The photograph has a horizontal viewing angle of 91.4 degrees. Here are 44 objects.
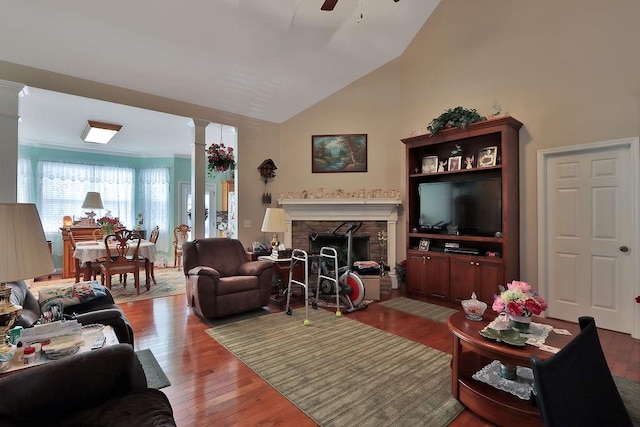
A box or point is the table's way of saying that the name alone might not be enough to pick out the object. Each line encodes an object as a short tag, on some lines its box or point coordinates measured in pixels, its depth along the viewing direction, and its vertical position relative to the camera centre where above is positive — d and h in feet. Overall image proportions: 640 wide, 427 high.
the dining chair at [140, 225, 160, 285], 17.03 -2.55
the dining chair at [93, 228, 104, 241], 20.47 -1.43
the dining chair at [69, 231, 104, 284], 15.60 -2.70
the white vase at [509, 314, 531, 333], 6.56 -2.34
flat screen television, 13.52 +0.30
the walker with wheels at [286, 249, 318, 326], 11.89 -2.55
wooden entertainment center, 12.94 -0.79
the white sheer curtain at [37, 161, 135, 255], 21.30 +1.67
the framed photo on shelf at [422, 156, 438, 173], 15.86 +2.50
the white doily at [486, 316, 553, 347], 6.21 -2.54
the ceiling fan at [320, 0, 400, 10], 9.40 +6.39
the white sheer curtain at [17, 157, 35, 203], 20.11 +2.13
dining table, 15.25 -2.06
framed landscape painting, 18.48 +3.57
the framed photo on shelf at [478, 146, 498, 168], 13.66 +2.49
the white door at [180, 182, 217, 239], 26.07 +0.61
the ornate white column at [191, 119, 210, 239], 16.03 +1.73
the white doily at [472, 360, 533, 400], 6.59 -3.79
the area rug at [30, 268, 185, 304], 15.81 -4.20
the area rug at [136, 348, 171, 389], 7.65 -4.18
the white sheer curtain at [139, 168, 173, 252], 25.11 +1.06
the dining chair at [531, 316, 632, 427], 2.54 -1.56
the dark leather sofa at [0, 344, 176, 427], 3.81 -2.42
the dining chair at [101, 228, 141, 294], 15.24 -2.25
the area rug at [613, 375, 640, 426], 6.51 -4.21
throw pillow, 8.75 -2.39
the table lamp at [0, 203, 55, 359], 4.07 -0.50
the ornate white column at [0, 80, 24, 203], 11.30 +2.72
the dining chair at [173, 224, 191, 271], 22.96 -2.06
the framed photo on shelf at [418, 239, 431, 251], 15.75 -1.64
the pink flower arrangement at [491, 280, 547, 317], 6.33 -1.84
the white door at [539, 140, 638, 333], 10.94 -0.79
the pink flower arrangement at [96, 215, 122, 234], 16.84 -0.62
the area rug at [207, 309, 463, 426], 6.57 -4.17
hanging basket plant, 16.61 +2.94
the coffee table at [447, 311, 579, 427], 5.81 -3.68
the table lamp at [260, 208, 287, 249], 14.01 -0.36
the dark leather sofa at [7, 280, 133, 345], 6.95 -2.38
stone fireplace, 17.71 -0.41
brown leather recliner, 11.88 -2.66
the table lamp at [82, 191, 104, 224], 20.35 +0.81
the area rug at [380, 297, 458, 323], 12.88 -4.23
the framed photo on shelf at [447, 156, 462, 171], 14.86 +2.39
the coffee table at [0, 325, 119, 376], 4.58 -2.26
